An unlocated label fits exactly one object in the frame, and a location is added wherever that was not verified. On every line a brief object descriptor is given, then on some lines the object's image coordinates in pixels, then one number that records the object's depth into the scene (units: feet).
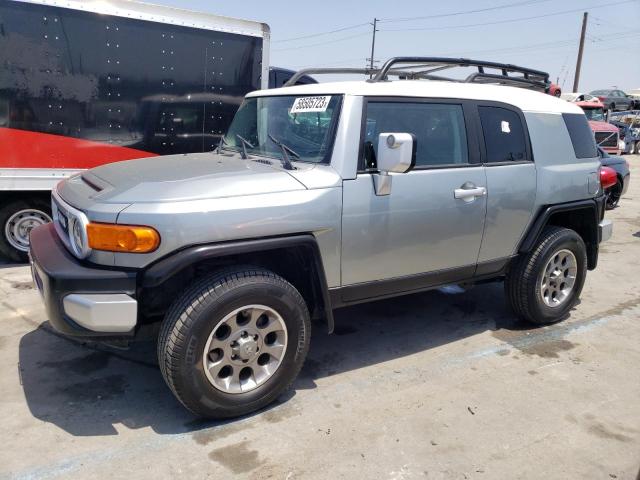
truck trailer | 17.22
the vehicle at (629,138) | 77.43
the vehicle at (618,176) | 33.04
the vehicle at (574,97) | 73.31
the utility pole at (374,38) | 184.61
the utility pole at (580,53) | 122.01
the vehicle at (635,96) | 93.50
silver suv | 8.95
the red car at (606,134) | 53.62
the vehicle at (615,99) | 102.91
